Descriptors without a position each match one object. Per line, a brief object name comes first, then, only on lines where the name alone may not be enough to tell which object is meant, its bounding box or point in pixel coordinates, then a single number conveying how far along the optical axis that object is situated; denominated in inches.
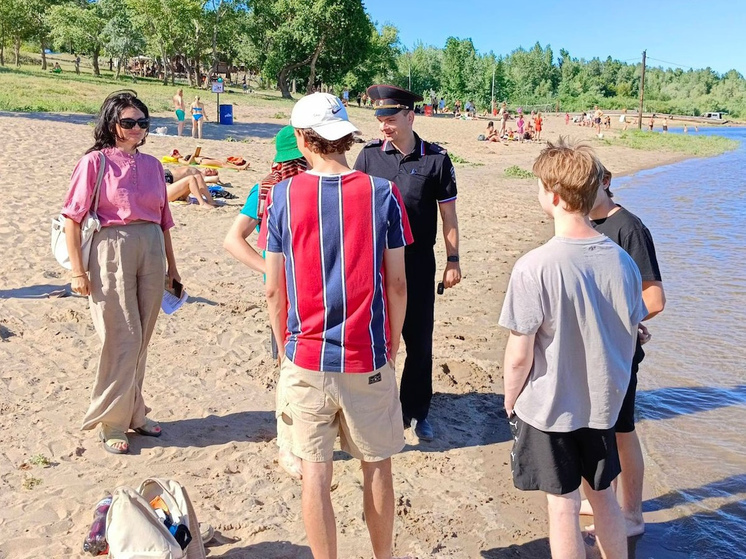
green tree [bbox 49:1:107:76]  2103.8
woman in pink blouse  157.8
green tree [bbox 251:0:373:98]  1930.4
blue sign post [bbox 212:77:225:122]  862.5
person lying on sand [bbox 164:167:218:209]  445.4
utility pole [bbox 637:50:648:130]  2048.6
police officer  167.0
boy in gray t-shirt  102.1
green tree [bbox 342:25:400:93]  2155.5
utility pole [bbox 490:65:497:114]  2846.5
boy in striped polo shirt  107.0
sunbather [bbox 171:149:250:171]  589.3
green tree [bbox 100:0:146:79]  2215.8
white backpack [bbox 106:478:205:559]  115.1
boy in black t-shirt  125.0
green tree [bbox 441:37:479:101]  2883.9
